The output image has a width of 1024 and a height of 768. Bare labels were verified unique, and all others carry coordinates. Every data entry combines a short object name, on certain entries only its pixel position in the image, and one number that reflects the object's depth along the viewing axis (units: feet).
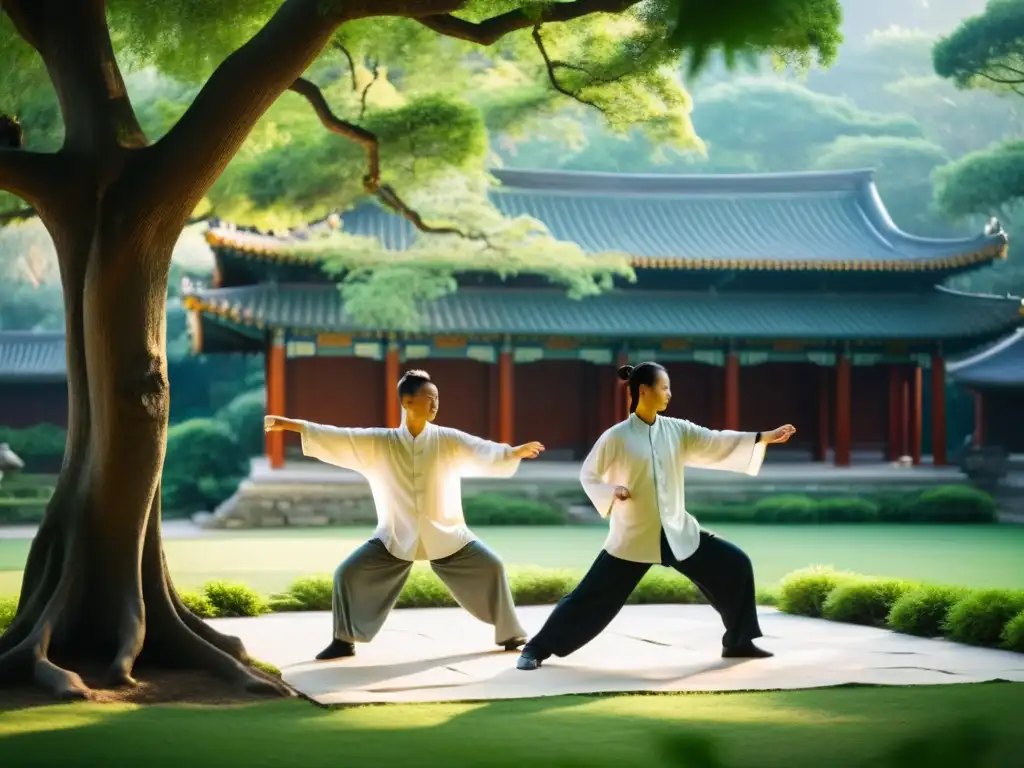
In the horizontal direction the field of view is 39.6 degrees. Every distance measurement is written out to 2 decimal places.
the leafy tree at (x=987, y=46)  69.46
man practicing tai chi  22.27
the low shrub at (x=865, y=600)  27.66
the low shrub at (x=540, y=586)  31.83
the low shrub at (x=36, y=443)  94.12
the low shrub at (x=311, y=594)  30.58
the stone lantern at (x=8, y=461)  77.92
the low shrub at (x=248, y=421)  91.35
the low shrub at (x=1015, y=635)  23.12
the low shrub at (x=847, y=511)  69.21
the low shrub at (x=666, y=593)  32.27
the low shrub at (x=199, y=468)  82.17
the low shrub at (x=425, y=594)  31.22
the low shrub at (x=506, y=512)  66.69
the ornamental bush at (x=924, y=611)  25.68
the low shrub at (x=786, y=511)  69.05
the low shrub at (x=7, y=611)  26.19
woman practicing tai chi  21.47
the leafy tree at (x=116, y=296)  20.02
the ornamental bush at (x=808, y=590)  29.22
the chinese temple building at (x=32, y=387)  100.22
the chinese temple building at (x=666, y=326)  75.51
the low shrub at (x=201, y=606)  28.66
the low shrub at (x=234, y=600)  29.14
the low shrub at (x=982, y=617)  24.14
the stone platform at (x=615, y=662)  19.42
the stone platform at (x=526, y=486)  68.39
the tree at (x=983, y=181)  85.30
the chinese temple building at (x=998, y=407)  90.17
